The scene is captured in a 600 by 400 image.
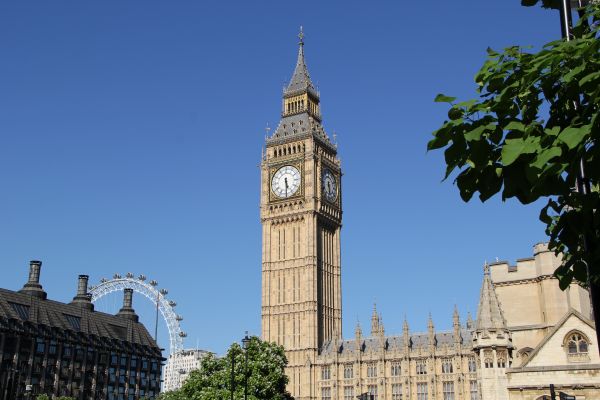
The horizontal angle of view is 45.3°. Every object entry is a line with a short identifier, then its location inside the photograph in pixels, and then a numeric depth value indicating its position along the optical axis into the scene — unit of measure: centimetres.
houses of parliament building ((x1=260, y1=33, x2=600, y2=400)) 9688
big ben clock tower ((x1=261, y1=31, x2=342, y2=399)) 10588
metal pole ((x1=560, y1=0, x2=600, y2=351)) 941
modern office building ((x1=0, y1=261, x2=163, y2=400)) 9212
